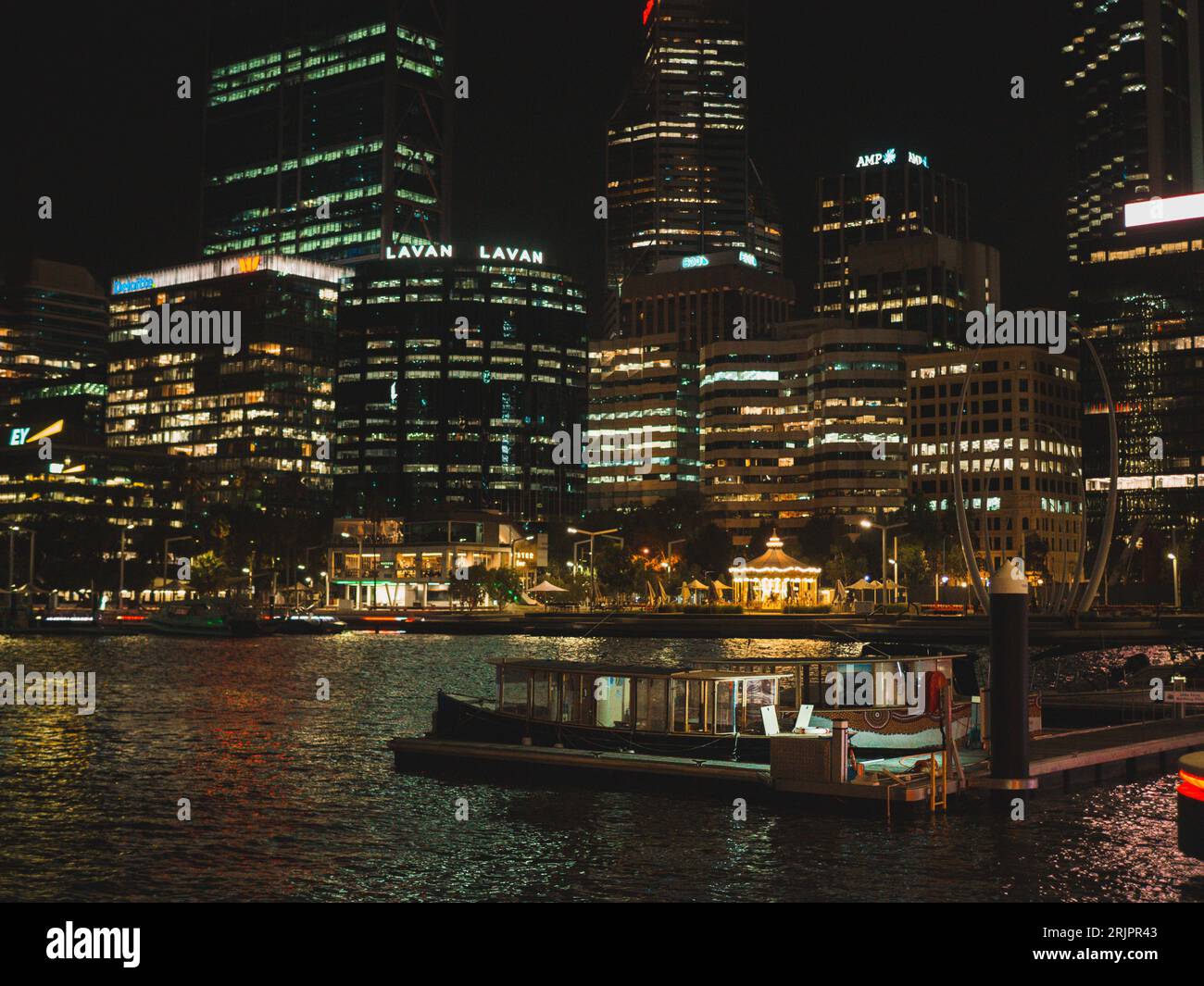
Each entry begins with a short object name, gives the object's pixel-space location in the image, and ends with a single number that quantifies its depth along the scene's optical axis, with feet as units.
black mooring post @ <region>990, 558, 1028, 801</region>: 124.36
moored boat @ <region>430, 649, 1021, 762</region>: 138.72
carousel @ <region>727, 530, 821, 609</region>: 559.79
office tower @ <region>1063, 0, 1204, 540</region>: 608.60
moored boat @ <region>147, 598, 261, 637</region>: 525.34
